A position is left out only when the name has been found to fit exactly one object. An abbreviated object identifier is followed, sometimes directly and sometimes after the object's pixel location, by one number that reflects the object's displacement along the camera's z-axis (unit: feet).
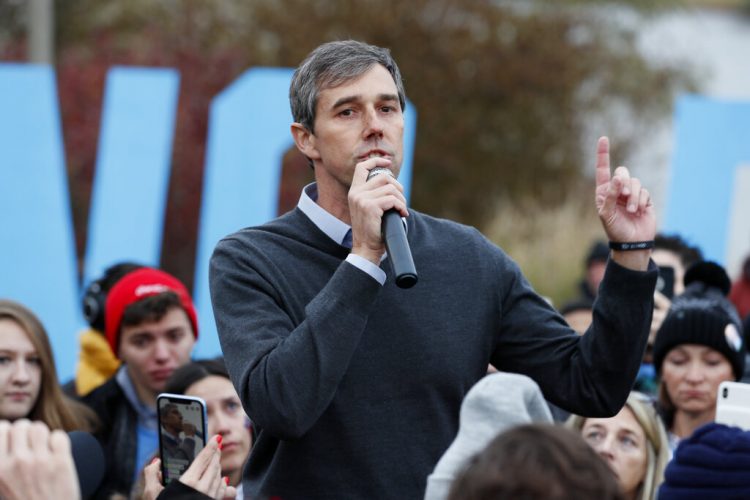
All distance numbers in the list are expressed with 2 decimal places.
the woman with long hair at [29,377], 30.01
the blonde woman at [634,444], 28.66
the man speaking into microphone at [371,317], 17.52
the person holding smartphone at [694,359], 31.01
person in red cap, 32.48
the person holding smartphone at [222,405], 29.58
